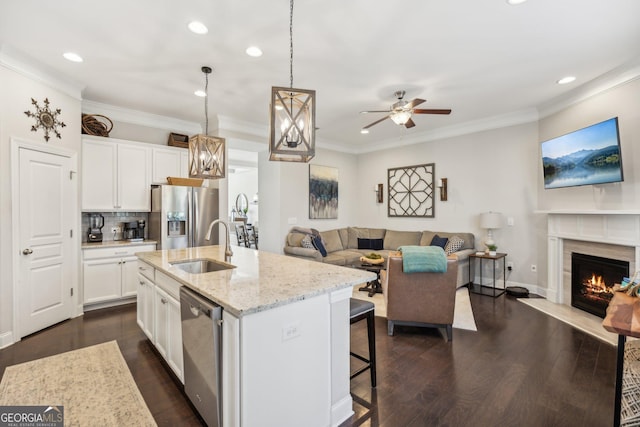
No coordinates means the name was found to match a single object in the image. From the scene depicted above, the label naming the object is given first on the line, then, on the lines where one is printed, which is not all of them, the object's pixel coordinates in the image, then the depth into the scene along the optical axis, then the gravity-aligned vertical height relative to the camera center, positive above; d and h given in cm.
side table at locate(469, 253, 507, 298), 468 -119
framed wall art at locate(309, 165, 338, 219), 628 +49
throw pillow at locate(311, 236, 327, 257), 539 -57
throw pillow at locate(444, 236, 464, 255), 504 -53
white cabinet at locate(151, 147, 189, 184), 456 +82
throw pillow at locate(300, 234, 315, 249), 530 -51
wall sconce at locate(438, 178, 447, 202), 570 +53
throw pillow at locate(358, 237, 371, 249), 639 -64
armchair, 304 -88
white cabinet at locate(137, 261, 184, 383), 216 -85
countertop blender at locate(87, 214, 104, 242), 418 -19
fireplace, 349 -83
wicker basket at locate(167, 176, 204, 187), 446 +51
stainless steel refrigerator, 432 -1
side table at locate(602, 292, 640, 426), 124 -45
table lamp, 478 -11
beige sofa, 511 -59
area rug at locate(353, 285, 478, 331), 351 -131
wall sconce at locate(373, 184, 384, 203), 675 +51
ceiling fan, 355 +129
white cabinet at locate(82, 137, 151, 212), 398 +55
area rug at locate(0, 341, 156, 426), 183 -127
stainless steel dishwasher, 155 -80
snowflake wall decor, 320 +108
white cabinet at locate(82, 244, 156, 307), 387 -82
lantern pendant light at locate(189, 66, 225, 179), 288 +57
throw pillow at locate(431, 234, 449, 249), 529 -49
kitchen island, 146 -70
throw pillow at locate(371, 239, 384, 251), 631 -65
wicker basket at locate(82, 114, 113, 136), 396 +123
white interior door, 312 -28
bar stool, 222 -87
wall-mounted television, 330 +71
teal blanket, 298 -48
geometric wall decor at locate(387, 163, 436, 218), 595 +49
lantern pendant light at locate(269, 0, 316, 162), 192 +61
